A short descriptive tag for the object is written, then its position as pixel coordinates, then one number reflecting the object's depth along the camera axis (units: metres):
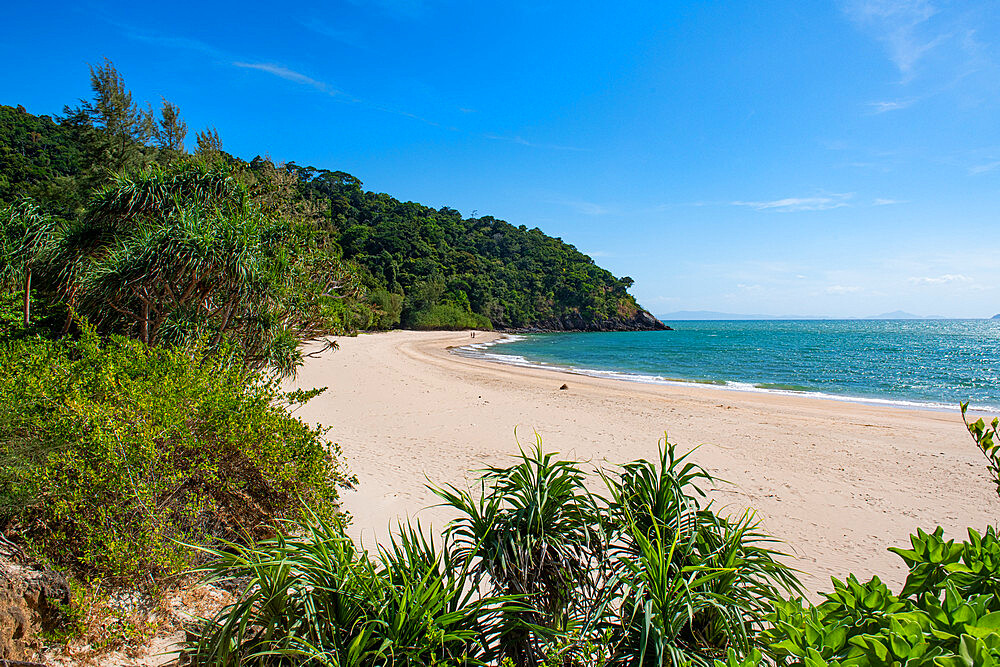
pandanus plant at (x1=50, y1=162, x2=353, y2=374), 6.87
